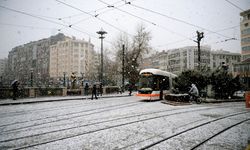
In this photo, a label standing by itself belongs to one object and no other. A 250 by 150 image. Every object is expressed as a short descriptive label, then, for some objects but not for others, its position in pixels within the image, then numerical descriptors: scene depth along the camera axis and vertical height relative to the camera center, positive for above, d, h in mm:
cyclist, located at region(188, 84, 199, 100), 17812 -778
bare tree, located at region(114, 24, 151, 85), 48812 +7700
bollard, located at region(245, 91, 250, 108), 8242 -685
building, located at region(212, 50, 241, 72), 94712 +12829
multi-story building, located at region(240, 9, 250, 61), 63194 +15679
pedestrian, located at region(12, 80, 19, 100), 19217 -262
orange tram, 18969 -84
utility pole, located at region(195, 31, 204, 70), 22678 +5281
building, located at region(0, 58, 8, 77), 150738 +16146
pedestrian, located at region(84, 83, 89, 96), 29159 -1019
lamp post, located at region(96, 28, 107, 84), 33425 +8737
